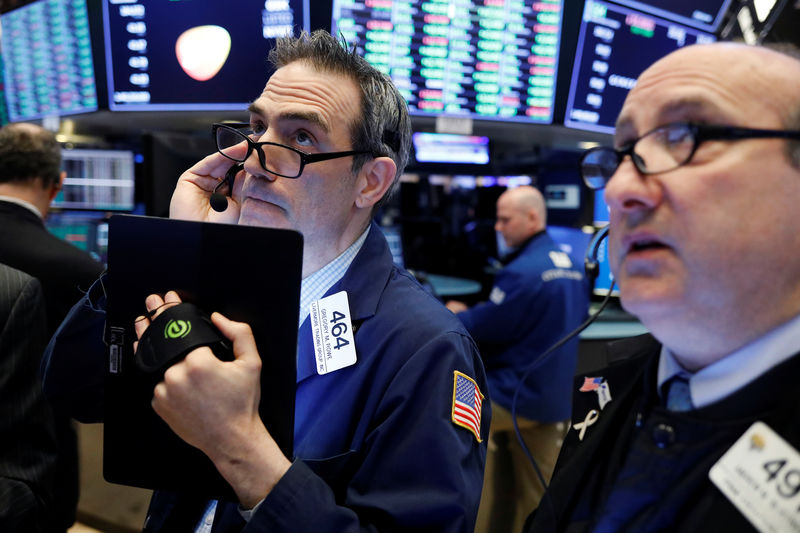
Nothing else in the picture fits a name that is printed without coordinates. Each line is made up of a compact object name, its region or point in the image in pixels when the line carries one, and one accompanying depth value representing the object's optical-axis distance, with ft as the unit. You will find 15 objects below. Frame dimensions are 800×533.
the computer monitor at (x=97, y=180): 10.11
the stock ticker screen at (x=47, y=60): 8.30
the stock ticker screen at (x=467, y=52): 7.89
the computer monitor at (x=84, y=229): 10.21
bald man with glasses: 2.02
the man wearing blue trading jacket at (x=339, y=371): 2.79
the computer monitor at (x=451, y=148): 10.14
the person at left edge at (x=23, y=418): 4.27
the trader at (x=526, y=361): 9.70
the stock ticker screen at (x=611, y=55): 8.32
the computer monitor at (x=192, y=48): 7.21
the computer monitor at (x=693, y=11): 8.45
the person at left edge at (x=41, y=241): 6.97
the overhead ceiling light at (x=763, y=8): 7.95
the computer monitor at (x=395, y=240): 10.98
